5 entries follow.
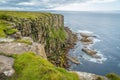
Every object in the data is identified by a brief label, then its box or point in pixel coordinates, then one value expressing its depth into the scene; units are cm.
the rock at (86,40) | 6395
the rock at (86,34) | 7651
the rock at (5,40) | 1222
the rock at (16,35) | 1575
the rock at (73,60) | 4299
